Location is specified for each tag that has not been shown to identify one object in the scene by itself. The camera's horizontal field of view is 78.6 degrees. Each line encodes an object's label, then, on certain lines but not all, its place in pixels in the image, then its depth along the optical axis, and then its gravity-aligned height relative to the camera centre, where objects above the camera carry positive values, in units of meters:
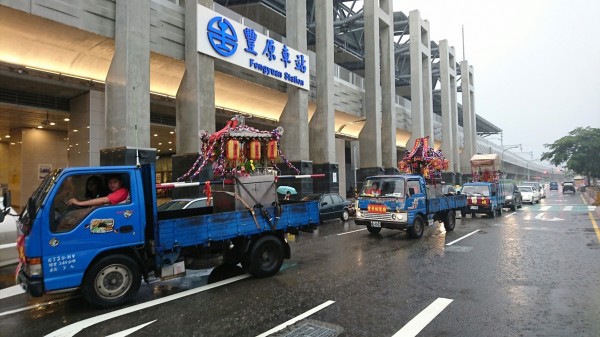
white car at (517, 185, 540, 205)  30.14 -1.43
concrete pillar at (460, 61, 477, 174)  53.34 +8.44
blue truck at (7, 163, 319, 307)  5.12 -0.84
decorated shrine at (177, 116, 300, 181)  7.71 +0.75
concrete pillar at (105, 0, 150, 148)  13.94 +4.05
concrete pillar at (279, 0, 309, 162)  22.58 +4.84
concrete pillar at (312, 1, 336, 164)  24.58 +5.74
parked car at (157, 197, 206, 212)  10.74 -0.54
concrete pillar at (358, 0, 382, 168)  29.31 +7.25
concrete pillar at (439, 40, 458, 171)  45.19 +9.52
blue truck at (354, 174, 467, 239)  11.86 -0.81
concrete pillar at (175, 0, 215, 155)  16.41 +4.19
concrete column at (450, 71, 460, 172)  47.59 +7.51
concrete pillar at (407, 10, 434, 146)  36.34 +10.37
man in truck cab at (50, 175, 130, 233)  5.28 -0.23
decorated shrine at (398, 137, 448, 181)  16.53 +0.83
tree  51.09 +3.56
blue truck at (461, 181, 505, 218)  18.94 -1.02
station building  13.92 +5.19
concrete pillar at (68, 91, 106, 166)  15.80 +2.59
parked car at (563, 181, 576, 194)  54.15 -1.62
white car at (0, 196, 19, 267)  8.85 -1.31
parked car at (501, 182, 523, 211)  23.86 -1.26
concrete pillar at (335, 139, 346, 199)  30.78 +1.92
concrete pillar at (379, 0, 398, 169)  31.84 +7.90
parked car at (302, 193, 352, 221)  17.22 -1.17
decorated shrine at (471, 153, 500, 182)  26.38 +0.82
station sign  16.83 +6.99
